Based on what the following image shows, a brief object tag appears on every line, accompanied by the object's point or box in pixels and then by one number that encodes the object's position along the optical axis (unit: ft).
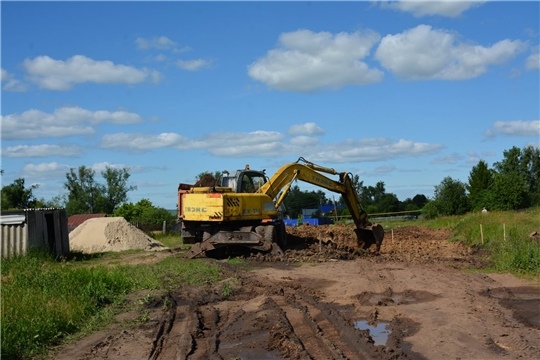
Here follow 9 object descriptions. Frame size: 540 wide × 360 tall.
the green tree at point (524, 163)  303.68
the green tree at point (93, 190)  258.16
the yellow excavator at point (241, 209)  59.93
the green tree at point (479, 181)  212.23
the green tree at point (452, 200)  207.00
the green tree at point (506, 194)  184.44
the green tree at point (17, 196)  167.85
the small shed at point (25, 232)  60.85
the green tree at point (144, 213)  135.54
